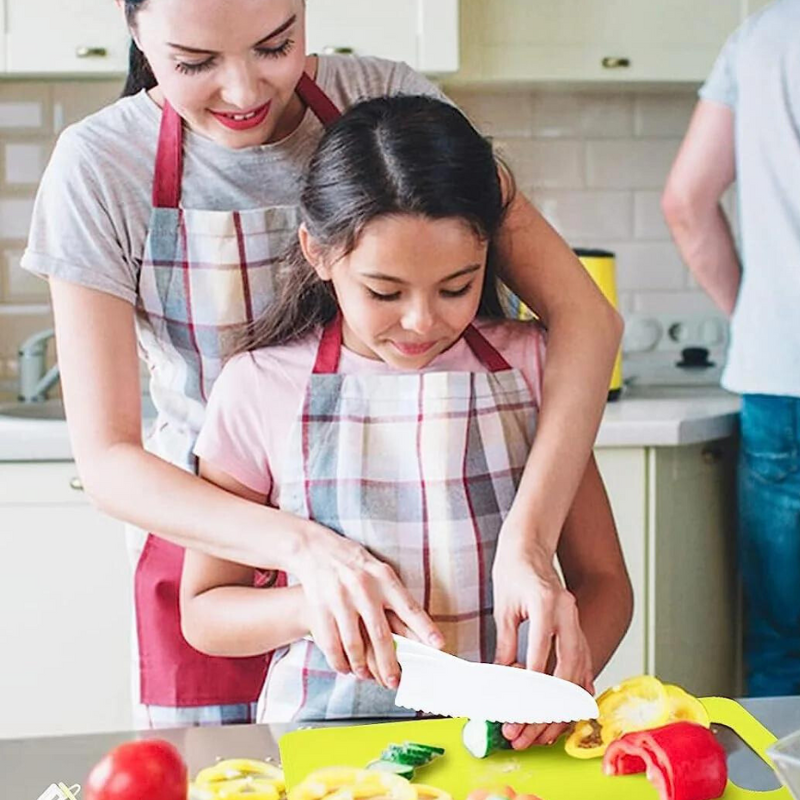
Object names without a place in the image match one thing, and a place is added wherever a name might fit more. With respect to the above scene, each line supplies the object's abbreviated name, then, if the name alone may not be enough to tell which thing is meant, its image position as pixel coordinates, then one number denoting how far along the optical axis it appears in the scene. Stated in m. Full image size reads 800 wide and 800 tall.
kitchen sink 3.38
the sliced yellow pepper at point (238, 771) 1.65
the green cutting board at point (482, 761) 1.66
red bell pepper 1.62
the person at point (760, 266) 2.83
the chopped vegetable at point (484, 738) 1.70
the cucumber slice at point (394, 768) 1.66
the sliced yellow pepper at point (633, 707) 1.72
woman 1.78
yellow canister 3.23
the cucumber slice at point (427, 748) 1.70
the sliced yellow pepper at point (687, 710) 1.74
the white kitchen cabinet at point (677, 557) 3.09
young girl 1.81
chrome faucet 3.45
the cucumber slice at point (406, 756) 1.68
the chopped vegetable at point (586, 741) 1.70
